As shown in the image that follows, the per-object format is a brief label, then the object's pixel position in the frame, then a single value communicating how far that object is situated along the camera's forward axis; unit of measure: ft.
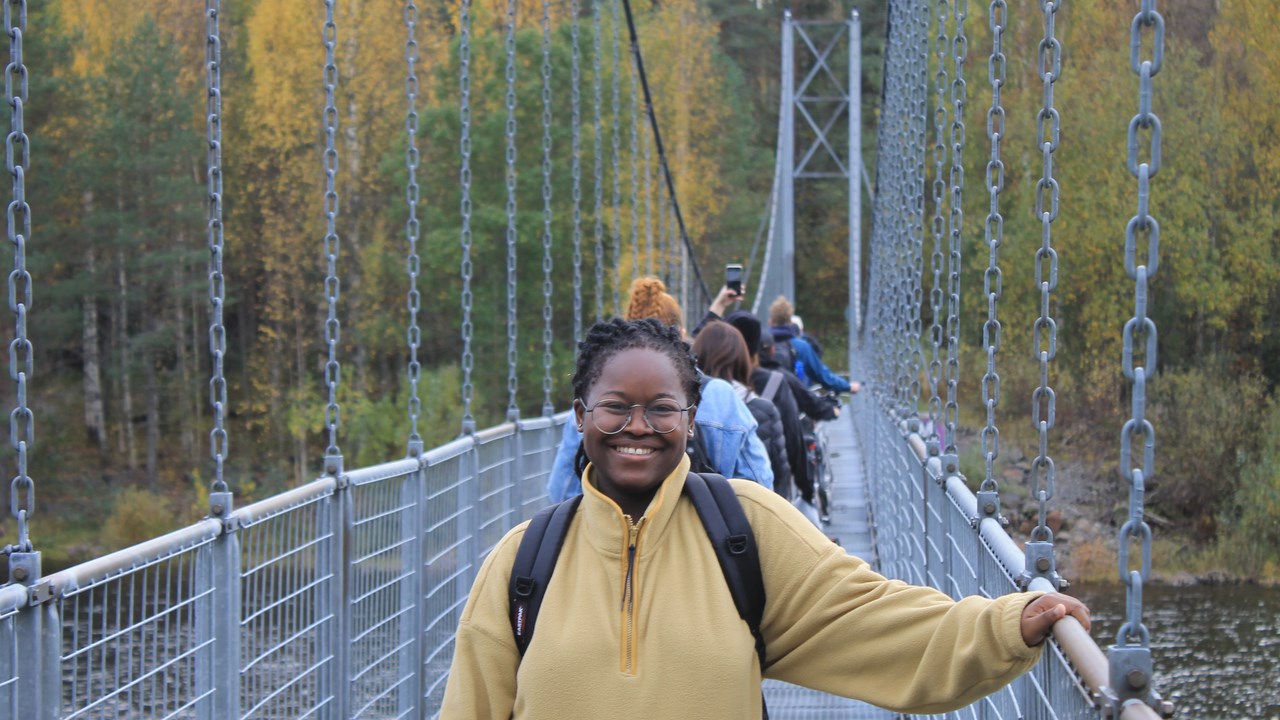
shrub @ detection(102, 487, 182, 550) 89.30
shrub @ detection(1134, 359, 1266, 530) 61.62
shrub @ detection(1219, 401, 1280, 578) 57.62
